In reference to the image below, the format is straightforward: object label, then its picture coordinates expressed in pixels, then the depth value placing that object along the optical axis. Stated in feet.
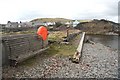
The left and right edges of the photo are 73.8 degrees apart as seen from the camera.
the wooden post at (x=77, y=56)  18.77
